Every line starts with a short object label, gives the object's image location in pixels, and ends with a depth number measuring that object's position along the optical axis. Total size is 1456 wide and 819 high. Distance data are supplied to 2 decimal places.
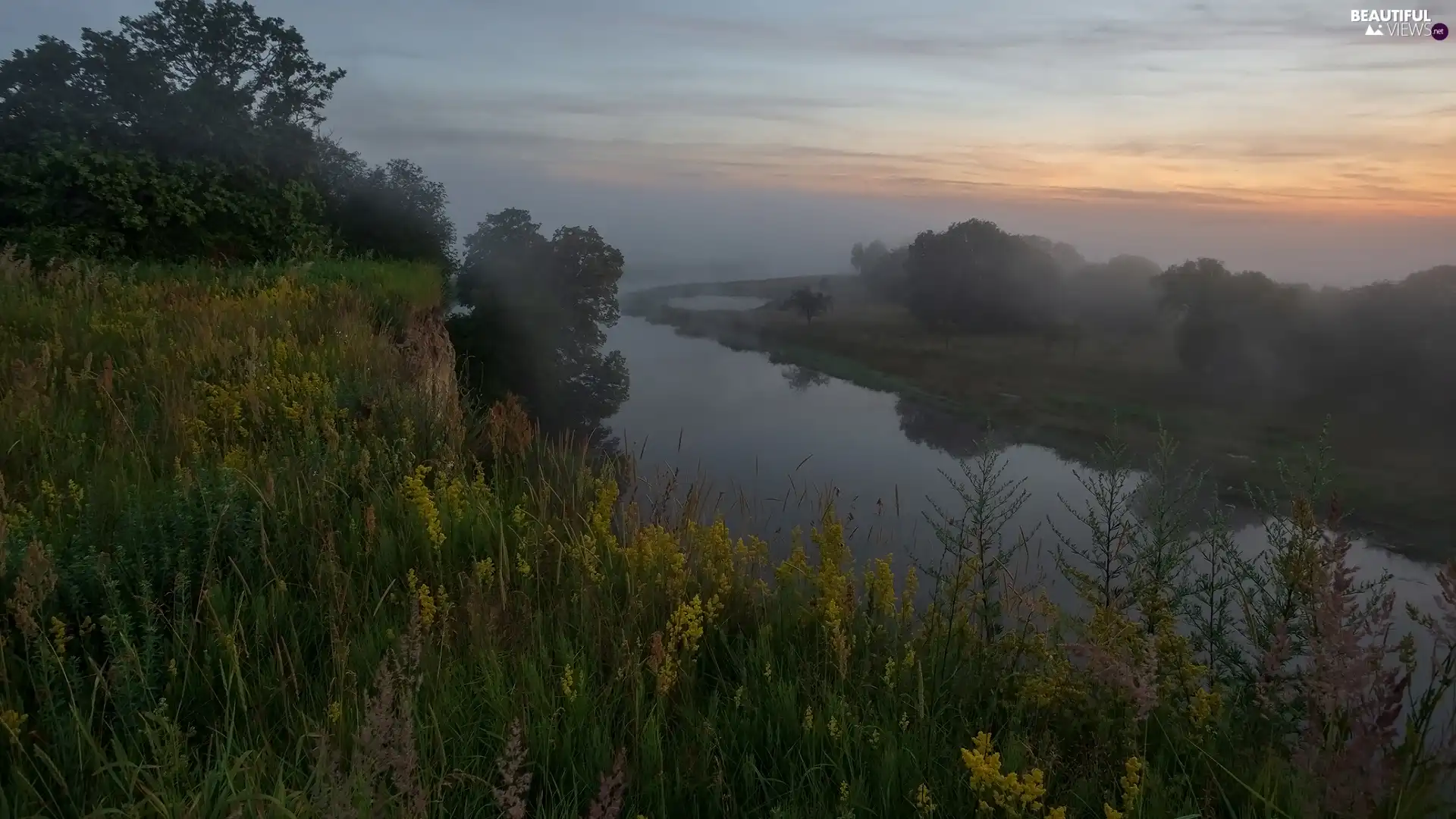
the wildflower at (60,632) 2.43
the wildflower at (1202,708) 2.42
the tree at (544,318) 19.17
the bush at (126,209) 12.08
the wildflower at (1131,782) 1.96
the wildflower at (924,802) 2.01
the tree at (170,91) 14.73
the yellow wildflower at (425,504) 3.41
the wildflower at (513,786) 1.65
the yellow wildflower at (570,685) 2.49
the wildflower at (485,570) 3.22
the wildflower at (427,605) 2.84
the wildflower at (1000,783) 1.91
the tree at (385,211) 25.08
